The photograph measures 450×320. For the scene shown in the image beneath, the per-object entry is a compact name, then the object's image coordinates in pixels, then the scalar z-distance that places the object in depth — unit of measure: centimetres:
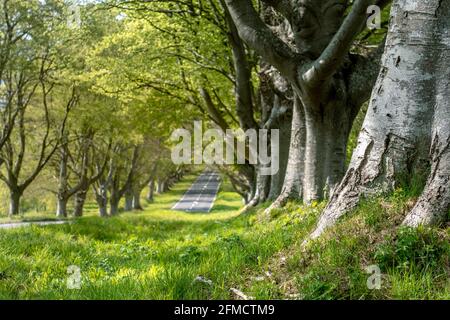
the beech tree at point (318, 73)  1451
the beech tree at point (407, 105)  869
